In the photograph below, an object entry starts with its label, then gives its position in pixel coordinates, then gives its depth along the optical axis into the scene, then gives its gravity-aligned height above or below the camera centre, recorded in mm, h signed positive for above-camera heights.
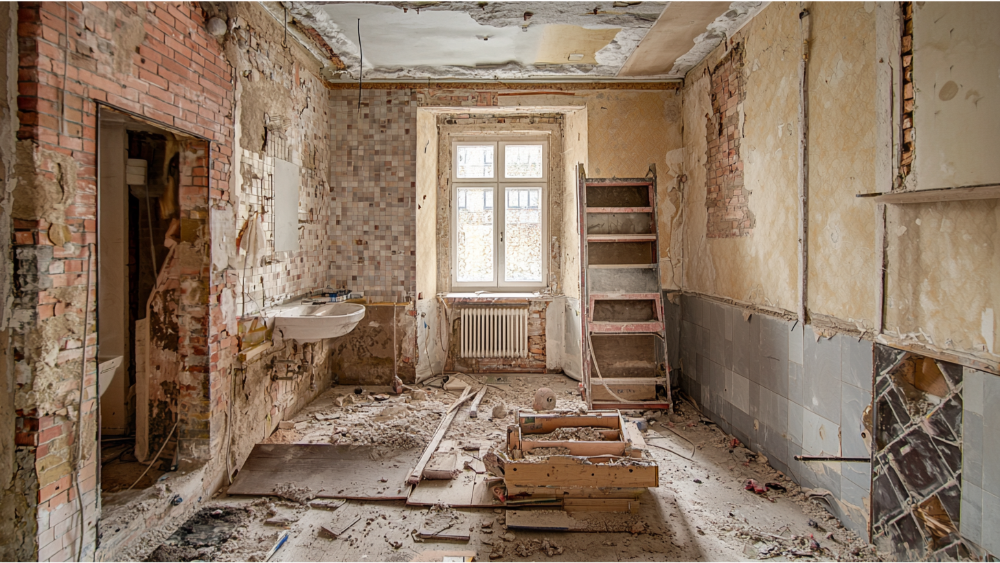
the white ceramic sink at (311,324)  3248 -377
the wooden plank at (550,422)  3033 -964
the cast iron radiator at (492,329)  5199 -639
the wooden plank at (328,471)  2789 -1268
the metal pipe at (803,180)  2660 +518
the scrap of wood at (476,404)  4027 -1179
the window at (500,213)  5418 +663
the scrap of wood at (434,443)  2891 -1228
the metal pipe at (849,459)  2229 -885
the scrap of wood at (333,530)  2377 -1326
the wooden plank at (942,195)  1620 +291
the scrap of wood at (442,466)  2918 -1244
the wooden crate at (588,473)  2500 -1068
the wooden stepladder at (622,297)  3994 -218
